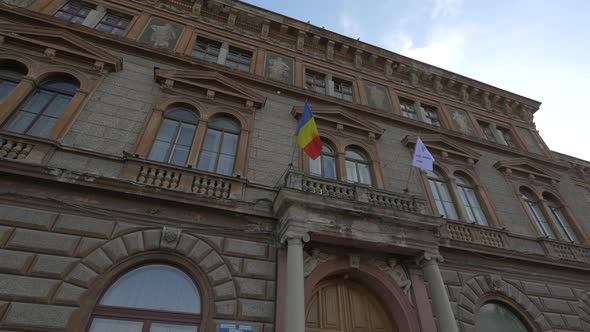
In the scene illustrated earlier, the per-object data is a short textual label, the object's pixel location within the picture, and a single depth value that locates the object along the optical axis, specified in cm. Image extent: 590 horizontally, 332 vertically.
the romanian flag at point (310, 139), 772
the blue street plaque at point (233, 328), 566
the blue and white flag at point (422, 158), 866
